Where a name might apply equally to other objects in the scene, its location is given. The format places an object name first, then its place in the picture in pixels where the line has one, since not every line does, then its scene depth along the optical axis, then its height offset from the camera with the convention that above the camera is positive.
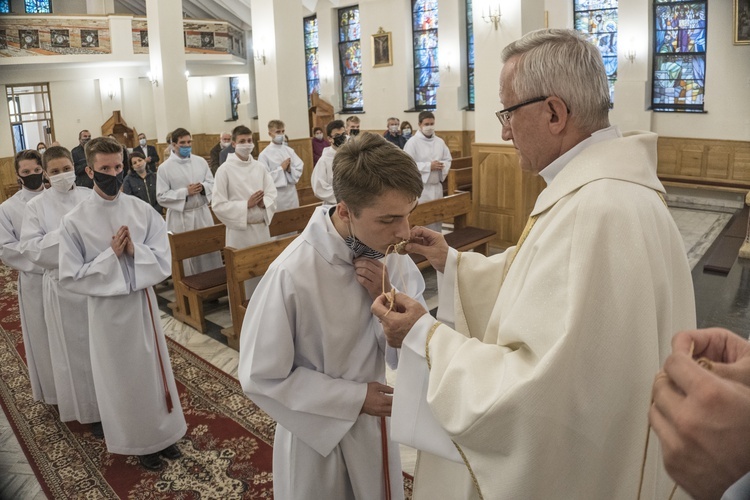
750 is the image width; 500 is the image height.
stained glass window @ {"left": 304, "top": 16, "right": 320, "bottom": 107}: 19.67 +3.03
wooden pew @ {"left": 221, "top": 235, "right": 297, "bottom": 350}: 5.45 -1.00
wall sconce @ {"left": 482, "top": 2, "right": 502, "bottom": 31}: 8.27 +1.67
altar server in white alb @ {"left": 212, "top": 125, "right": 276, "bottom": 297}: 6.64 -0.48
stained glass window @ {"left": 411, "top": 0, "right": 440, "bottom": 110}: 16.36 +2.37
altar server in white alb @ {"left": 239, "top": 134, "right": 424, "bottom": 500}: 2.01 -0.61
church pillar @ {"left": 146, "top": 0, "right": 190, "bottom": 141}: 14.33 +2.12
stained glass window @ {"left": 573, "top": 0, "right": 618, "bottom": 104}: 13.20 +2.37
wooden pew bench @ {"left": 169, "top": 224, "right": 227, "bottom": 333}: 6.24 -1.25
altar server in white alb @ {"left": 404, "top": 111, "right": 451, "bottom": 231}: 8.91 -0.17
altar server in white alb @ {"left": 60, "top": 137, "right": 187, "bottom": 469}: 3.65 -0.85
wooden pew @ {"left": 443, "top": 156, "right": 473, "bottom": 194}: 9.58 -0.52
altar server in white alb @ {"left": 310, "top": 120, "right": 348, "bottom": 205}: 8.32 -0.35
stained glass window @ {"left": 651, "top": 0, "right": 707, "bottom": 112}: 12.00 +1.50
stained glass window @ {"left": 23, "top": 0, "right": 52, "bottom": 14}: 21.69 +5.37
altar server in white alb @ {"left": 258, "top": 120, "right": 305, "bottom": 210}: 8.69 -0.21
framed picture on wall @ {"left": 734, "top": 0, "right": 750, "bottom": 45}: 10.84 +1.86
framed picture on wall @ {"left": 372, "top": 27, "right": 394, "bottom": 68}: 17.00 +2.61
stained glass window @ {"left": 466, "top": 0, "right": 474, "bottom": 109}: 15.24 +2.16
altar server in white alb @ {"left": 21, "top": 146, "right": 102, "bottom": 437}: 4.32 -1.05
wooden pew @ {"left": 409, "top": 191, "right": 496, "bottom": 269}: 7.30 -0.91
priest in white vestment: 1.53 -0.47
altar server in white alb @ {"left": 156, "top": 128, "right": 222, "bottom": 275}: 7.37 -0.40
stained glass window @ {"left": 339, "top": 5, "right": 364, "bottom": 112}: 18.03 +2.57
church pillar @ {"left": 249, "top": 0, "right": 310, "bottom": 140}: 11.88 +1.66
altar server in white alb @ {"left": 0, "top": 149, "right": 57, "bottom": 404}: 4.76 -1.15
